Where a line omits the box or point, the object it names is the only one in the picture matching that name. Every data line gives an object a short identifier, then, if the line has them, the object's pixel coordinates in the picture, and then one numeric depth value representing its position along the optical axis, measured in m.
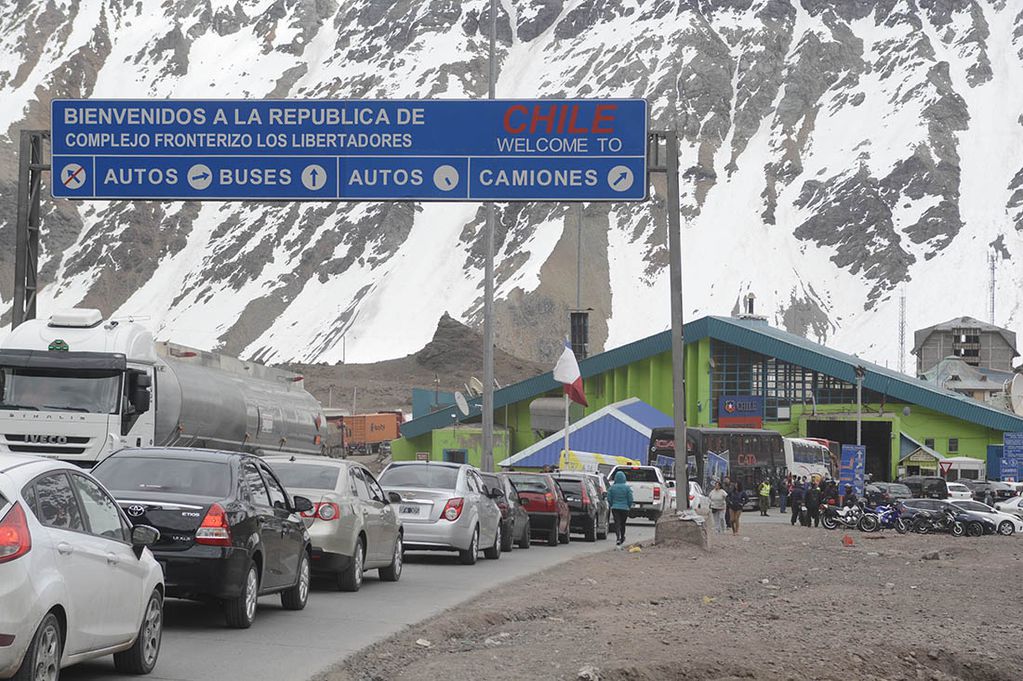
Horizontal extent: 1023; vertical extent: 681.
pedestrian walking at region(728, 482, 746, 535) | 38.53
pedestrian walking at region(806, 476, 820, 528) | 47.76
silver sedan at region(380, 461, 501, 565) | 23.12
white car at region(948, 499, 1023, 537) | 46.72
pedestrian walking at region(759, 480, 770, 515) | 57.59
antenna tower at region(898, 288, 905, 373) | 168.76
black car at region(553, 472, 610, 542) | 35.47
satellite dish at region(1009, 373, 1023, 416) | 84.03
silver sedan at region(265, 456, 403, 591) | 17.62
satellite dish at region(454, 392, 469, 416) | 43.81
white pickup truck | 46.91
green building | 80.31
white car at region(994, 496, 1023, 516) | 51.50
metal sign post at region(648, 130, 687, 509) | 26.59
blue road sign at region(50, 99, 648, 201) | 26.19
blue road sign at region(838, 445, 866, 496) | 57.34
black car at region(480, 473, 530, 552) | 27.69
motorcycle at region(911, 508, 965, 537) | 45.31
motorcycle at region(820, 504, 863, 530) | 47.09
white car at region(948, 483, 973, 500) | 64.65
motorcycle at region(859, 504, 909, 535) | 45.38
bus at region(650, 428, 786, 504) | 64.56
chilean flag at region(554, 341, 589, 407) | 48.28
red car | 32.06
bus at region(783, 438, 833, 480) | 69.56
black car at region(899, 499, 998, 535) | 45.44
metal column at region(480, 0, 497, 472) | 40.03
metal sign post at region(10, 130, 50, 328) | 26.53
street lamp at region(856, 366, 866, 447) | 66.12
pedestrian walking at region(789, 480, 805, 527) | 48.22
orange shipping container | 93.68
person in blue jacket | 29.98
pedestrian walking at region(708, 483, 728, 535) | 37.44
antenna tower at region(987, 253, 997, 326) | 172.88
